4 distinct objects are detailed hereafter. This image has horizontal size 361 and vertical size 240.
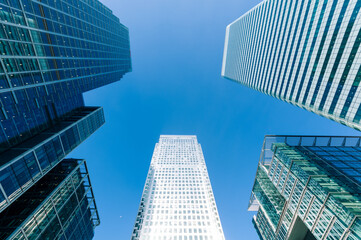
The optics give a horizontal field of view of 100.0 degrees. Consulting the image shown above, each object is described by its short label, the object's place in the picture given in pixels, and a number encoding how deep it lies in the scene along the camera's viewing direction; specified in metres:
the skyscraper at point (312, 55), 34.94
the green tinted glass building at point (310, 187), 28.59
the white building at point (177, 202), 59.16
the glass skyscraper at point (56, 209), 31.91
